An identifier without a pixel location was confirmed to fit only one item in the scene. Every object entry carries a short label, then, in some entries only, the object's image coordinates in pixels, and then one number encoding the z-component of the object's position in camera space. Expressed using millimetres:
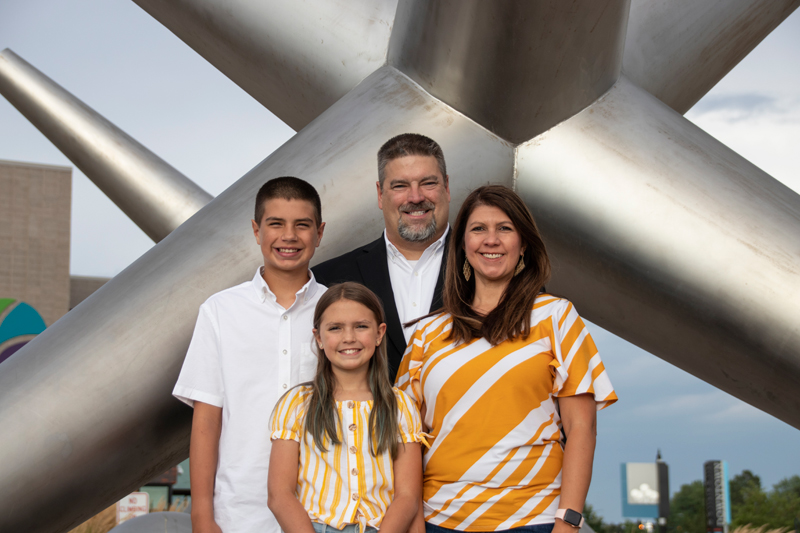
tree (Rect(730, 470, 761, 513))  45231
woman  2266
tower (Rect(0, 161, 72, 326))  32469
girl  2348
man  3029
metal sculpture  2943
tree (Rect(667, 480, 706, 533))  46000
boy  2494
